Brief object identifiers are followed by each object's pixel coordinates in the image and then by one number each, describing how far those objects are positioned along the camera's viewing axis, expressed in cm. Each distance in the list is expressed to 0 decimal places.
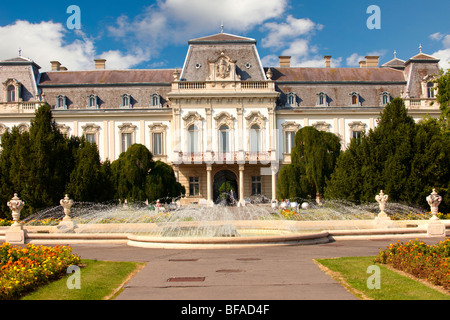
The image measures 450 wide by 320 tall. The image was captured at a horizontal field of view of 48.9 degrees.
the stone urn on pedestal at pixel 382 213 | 2077
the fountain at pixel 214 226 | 1638
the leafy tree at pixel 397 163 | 2500
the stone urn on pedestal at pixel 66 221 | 2022
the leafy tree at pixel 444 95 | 3047
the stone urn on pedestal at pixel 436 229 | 1858
